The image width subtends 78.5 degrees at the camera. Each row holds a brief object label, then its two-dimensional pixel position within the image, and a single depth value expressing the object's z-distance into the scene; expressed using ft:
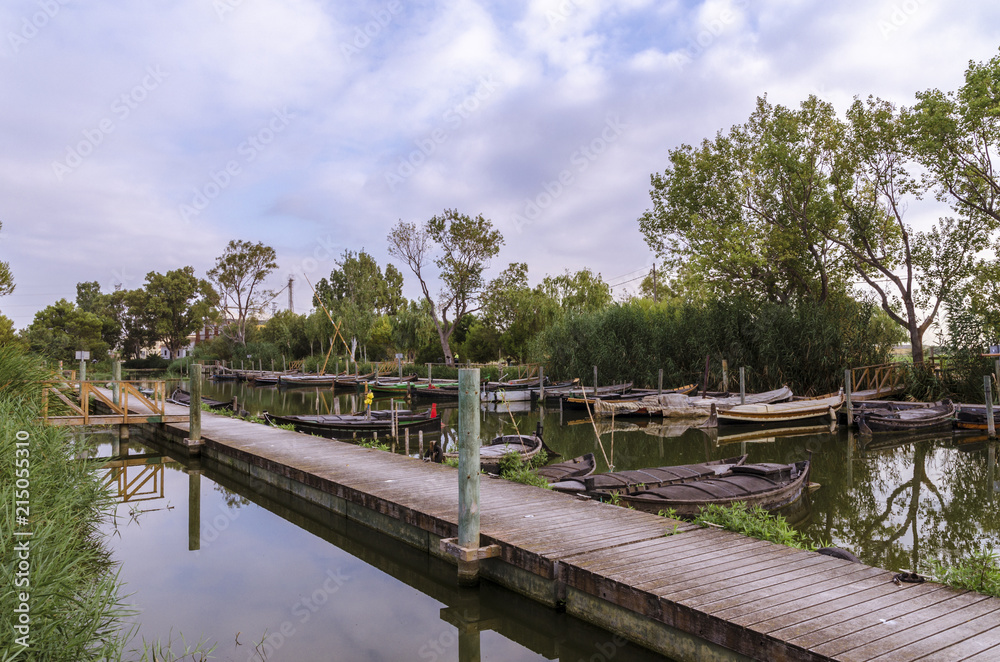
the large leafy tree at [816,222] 84.02
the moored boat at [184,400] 71.56
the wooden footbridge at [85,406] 39.55
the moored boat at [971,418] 60.79
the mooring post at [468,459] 18.70
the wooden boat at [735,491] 24.53
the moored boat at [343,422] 54.29
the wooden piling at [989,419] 52.87
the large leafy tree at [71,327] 149.18
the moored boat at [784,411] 67.67
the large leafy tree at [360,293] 158.30
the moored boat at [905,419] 58.54
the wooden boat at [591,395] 83.25
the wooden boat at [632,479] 26.45
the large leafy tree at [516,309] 138.31
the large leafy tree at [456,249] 137.59
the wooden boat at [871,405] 66.85
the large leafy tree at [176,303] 199.00
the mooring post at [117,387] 57.62
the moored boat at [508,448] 33.60
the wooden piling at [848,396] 65.27
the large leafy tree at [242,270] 176.35
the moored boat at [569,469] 30.20
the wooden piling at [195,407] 43.52
